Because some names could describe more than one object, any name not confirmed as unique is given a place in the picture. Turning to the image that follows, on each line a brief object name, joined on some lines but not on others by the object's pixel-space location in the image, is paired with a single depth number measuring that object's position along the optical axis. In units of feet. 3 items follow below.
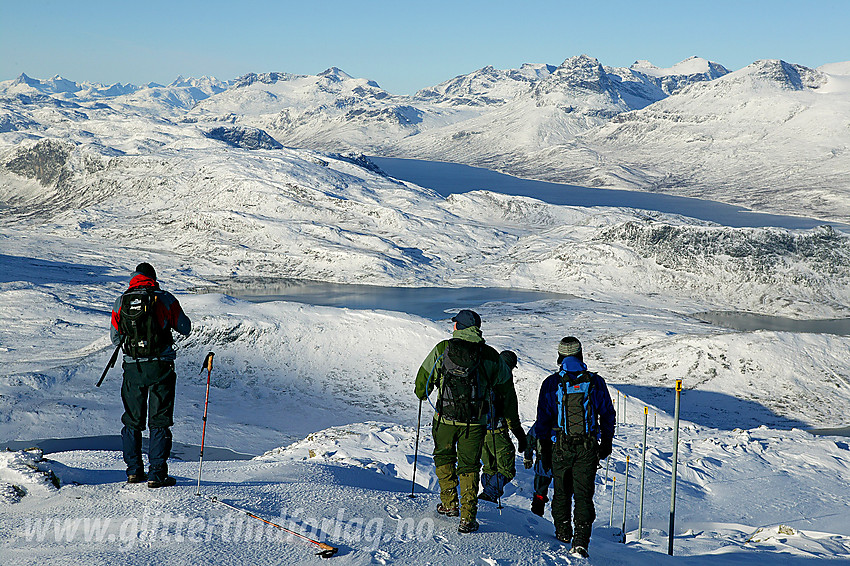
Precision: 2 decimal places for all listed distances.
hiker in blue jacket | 25.80
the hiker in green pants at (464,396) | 25.85
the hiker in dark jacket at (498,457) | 28.45
